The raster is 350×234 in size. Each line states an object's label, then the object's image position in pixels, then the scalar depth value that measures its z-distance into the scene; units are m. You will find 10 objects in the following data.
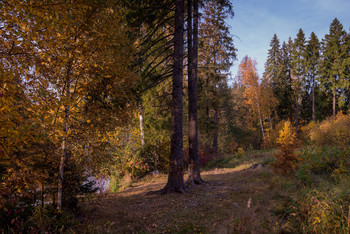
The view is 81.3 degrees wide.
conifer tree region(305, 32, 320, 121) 30.33
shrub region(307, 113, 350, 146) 14.90
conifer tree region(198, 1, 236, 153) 14.91
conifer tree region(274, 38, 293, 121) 29.58
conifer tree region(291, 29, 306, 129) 30.28
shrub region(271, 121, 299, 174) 8.02
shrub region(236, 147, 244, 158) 17.50
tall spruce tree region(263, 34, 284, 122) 29.59
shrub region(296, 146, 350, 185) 7.14
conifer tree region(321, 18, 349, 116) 27.55
